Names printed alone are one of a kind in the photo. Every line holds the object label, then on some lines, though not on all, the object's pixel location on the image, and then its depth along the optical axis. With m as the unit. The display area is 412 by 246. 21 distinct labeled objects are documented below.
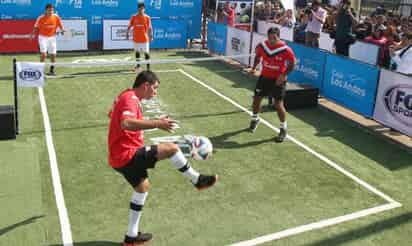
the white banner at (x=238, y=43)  17.62
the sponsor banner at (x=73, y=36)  19.80
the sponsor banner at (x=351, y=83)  11.88
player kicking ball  5.75
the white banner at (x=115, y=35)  20.50
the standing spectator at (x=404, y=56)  12.08
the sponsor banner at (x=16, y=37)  18.91
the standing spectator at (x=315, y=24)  17.97
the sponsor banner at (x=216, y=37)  19.36
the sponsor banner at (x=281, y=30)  22.01
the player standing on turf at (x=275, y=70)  10.37
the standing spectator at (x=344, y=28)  15.42
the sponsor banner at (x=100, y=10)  19.62
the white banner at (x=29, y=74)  9.93
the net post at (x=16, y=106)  9.75
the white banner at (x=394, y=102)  10.74
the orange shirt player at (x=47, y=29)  15.30
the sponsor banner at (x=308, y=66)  13.84
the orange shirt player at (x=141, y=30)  16.05
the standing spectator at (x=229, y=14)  23.31
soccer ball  7.07
